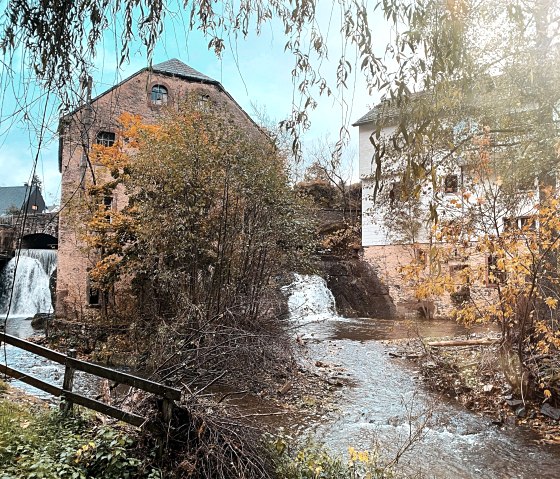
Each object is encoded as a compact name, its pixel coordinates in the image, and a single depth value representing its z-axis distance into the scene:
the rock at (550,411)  6.83
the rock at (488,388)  7.88
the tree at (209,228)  10.48
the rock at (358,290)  21.05
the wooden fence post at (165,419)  4.21
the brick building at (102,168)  16.66
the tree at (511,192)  7.12
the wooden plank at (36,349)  5.20
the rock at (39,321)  17.05
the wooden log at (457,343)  11.02
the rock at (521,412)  7.03
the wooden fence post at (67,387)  5.04
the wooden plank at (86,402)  4.35
